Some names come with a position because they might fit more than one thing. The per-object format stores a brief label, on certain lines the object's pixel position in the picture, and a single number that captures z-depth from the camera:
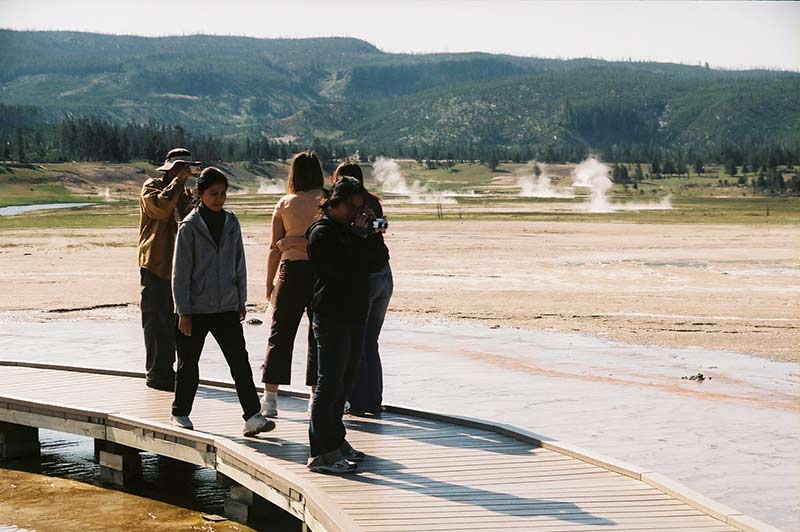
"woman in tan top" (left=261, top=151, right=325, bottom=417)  9.27
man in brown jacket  10.13
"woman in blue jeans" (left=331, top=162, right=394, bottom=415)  8.92
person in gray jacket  8.70
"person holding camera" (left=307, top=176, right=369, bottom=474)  7.80
